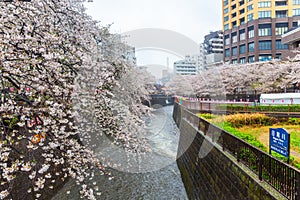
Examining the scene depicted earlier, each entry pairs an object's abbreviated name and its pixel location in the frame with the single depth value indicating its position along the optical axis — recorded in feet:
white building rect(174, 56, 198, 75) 407.85
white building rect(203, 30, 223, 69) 255.29
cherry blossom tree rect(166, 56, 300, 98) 88.53
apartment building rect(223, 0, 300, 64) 162.30
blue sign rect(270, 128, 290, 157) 16.71
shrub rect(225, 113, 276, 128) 42.85
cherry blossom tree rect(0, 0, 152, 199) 13.97
